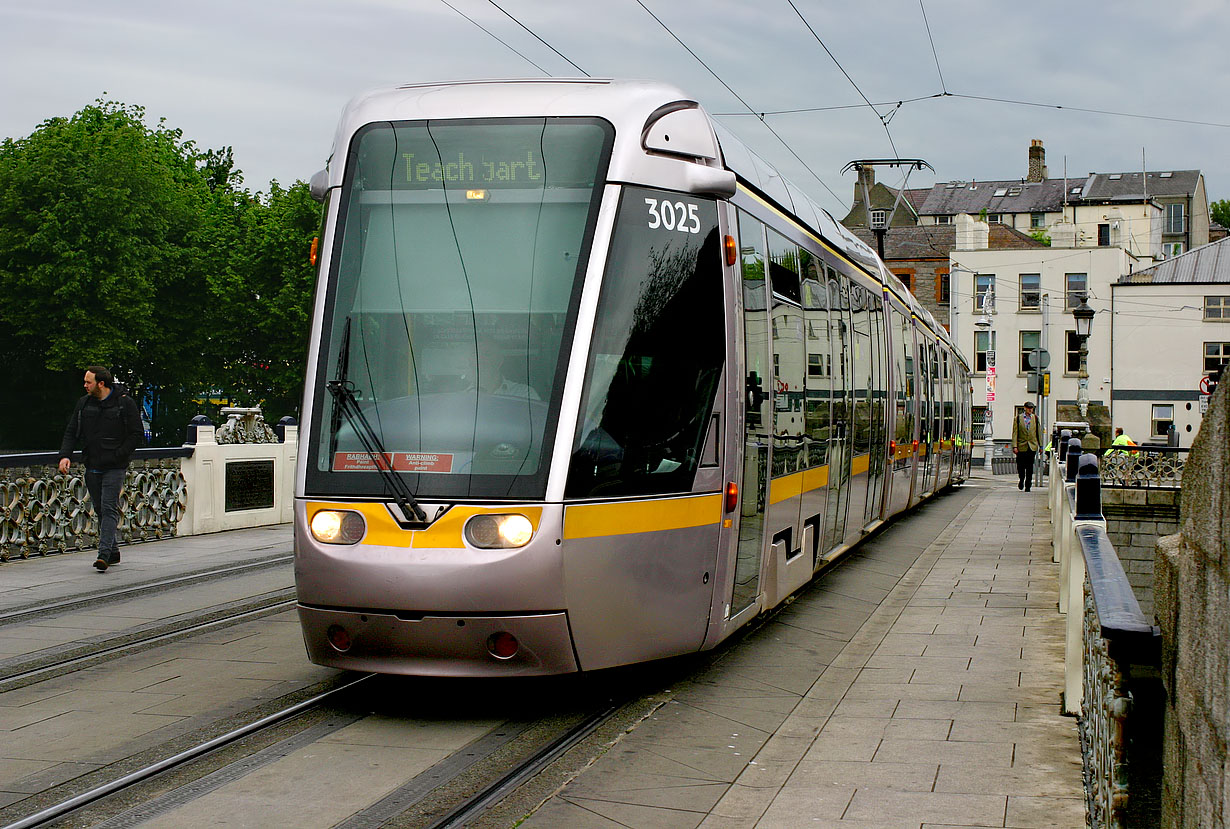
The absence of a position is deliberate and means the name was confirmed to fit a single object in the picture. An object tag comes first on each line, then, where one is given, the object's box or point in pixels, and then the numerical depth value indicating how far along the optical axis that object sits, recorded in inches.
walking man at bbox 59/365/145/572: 499.2
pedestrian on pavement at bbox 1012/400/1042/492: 1193.4
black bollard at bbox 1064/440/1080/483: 517.3
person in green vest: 1077.1
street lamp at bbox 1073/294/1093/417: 1278.3
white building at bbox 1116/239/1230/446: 2443.4
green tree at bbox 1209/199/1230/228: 4355.3
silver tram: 248.4
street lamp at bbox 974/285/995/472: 1593.3
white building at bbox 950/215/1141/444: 2546.8
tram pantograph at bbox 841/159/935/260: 1020.5
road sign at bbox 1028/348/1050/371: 1234.6
